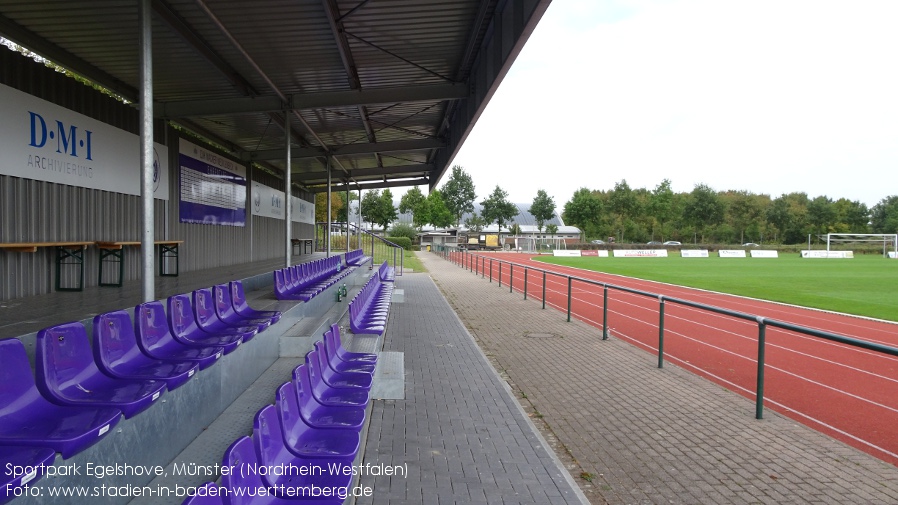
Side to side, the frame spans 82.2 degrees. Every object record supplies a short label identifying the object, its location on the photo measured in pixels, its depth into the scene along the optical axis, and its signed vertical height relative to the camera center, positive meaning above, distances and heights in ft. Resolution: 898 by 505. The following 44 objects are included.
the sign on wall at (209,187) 37.55 +3.68
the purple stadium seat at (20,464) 6.18 -3.09
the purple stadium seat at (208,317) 16.58 -2.88
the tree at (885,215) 238.89 +11.97
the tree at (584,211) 268.41 +13.28
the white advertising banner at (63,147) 20.80 +3.96
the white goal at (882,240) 179.91 -0.21
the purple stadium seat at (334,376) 12.31 -3.82
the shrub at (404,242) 148.17 -2.28
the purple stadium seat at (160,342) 12.85 -2.92
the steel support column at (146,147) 17.76 +2.96
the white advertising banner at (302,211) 71.55 +3.29
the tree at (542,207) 283.59 +15.90
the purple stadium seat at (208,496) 5.05 -2.69
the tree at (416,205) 226.34 +12.98
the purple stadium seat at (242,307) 19.86 -2.93
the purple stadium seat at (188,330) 14.53 -2.98
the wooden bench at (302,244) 69.95 -1.71
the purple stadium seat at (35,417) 7.68 -3.10
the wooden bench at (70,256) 24.31 -1.22
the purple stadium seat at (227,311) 18.20 -2.92
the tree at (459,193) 299.79 +24.50
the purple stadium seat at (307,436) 8.79 -3.81
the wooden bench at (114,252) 26.51 -1.14
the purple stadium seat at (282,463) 7.36 -3.75
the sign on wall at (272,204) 55.34 +3.53
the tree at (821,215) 241.96 +11.32
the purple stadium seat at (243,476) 5.69 -2.87
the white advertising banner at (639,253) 171.53 -5.50
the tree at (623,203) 268.82 +17.61
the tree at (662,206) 264.72 +15.99
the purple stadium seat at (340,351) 14.89 -3.67
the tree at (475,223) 298.15 +6.95
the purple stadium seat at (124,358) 11.13 -2.93
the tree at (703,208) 253.65 +14.62
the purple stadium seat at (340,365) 14.02 -3.85
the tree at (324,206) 153.14 +8.59
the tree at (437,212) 236.63 +10.67
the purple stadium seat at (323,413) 10.20 -3.80
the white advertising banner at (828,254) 178.50 -5.27
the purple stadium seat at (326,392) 11.09 -3.78
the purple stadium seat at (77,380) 9.36 -2.95
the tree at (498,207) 290.76 +15.94
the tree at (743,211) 253.65 +13.46
